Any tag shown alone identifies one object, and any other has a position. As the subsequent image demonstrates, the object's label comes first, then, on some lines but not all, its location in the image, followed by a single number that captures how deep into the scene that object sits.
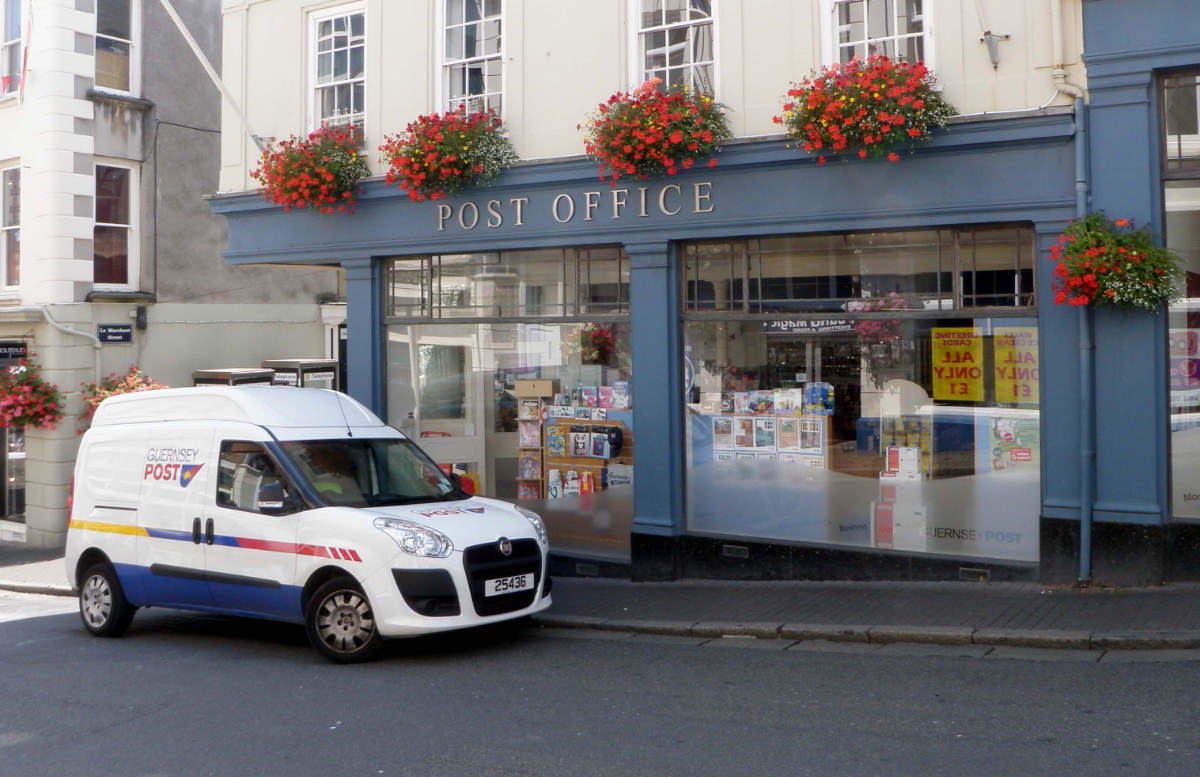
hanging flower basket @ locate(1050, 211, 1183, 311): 9.54
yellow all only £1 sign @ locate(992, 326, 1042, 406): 10.45
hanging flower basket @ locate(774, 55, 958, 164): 10.30
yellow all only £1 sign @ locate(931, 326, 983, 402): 10.71
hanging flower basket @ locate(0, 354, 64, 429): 17.02
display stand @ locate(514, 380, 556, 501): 13.48
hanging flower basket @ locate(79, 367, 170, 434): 17.56
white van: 8.76
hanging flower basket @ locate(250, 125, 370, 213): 13.69
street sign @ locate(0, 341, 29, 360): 17.45
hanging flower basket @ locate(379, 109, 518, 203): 12.71
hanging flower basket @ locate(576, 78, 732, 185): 11.37
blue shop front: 10.55
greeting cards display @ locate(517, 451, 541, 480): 13.55
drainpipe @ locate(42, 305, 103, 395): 17.31
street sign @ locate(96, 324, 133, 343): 17.92
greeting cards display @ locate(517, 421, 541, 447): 13.52
